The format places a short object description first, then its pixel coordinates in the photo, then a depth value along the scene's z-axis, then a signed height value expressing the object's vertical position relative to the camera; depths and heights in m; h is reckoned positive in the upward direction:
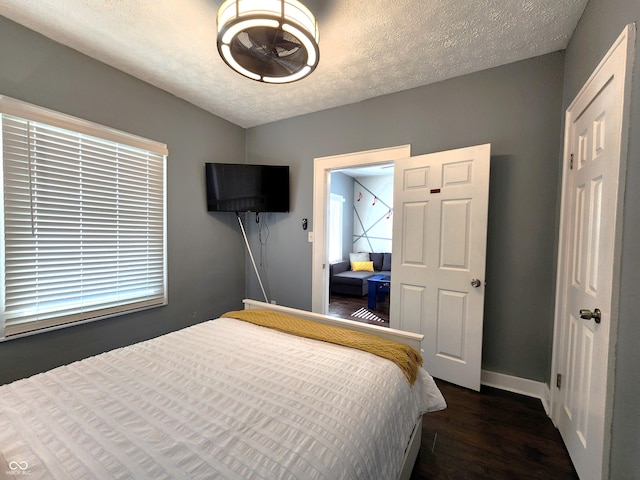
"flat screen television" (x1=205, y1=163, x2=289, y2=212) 2.97 +0.47
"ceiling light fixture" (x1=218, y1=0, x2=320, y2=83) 1.24 +1.00
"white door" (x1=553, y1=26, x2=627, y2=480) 1.13 -0.15
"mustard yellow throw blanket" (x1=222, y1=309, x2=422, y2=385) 1.34 -0.61
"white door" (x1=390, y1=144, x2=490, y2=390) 2.10 -0.19
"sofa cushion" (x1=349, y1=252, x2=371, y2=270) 6.05 -0.57
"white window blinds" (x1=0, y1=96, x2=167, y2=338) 1.75 +0.04
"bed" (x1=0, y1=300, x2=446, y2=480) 0.74 -0.65
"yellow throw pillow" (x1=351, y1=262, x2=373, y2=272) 5.84 -0.75
